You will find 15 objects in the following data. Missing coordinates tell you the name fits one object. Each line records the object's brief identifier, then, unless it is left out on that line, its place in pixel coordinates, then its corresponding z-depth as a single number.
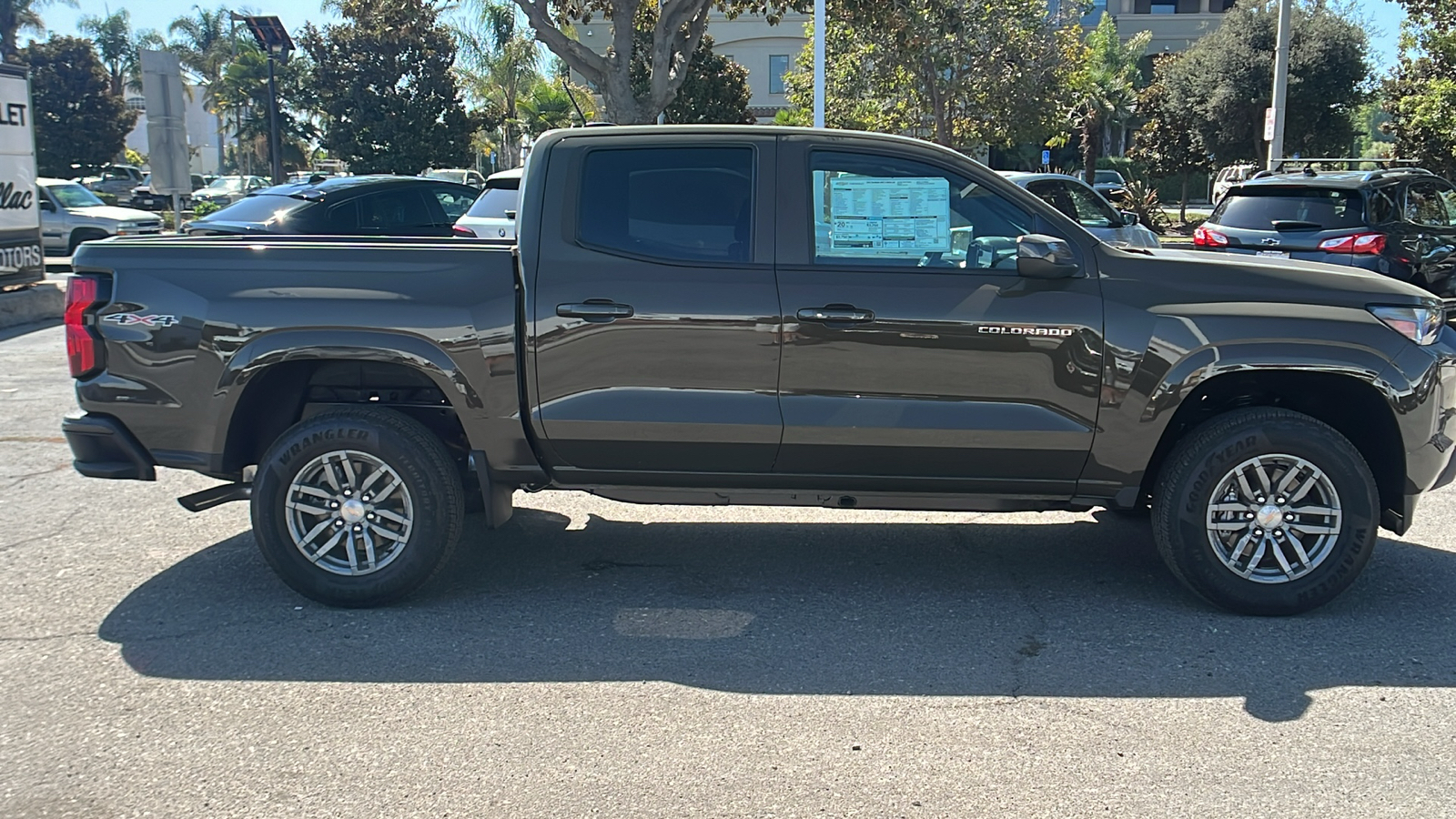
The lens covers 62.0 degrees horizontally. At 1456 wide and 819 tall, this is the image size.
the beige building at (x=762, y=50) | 50.72
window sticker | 4.96
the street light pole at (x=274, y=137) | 24.58
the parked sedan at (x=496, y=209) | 11.73
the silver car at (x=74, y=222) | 22.55
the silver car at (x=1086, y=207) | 13.33
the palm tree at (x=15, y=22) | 55.66
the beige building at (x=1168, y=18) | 54.88
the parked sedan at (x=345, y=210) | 12.06
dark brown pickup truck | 4.82
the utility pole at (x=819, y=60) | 16.20
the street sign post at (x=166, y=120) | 18.31
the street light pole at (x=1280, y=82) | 20.09
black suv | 11.11
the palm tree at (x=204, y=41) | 66.31
